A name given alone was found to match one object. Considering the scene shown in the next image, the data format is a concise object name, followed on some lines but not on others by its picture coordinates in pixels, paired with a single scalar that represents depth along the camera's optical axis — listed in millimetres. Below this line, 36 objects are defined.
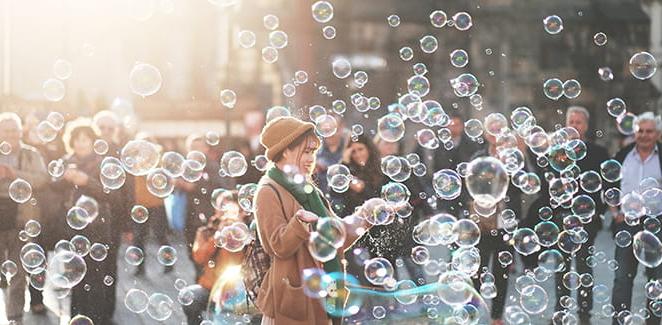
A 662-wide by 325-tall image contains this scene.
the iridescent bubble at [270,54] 8045
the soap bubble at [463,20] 8149
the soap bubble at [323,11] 7852
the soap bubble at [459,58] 7620
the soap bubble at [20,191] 7094
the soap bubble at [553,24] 7602
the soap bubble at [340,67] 7812
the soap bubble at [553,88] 7270
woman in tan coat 3973
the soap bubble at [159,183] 6895
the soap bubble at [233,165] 6863
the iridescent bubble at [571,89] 7387
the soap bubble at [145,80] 7703
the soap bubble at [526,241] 6211
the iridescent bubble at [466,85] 7102
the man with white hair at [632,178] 6996
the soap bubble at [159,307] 6594
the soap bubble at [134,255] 6515
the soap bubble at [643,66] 7023
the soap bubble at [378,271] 5156
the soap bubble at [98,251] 6805
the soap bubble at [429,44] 7736
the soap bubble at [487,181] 5609
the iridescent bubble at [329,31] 14656
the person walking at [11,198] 7293
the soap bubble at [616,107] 7352
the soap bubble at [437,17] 9797
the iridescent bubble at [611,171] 6984
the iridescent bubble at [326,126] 6703
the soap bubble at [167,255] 6295
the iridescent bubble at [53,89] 8869
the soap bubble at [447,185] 6176
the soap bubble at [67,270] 6195
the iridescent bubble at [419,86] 7355
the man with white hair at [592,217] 7223
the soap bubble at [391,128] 7156
